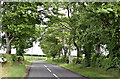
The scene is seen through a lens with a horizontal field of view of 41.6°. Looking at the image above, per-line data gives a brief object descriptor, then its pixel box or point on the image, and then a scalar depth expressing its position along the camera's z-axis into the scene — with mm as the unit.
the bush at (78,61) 27992
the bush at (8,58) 15735
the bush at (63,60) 38938
